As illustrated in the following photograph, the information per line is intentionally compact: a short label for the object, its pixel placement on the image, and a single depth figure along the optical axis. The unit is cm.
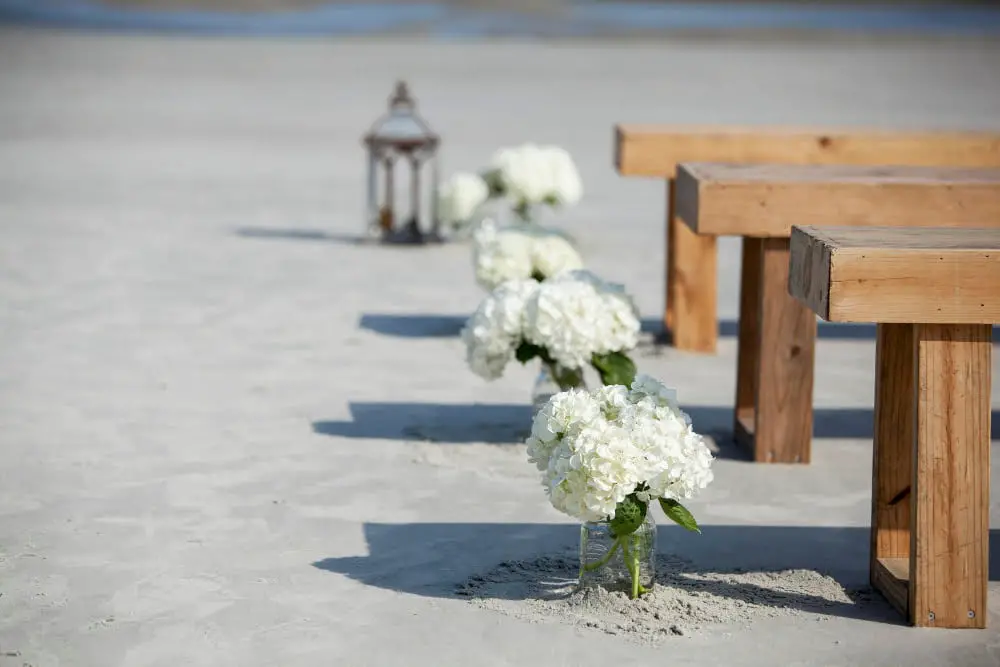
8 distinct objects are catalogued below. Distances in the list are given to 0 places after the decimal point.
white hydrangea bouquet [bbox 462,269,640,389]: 821
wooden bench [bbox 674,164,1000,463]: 869
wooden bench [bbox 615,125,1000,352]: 1093
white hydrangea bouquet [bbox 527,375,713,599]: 618
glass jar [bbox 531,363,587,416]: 882
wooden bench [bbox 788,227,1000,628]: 618
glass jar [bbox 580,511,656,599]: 652
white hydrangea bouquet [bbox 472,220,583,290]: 971
